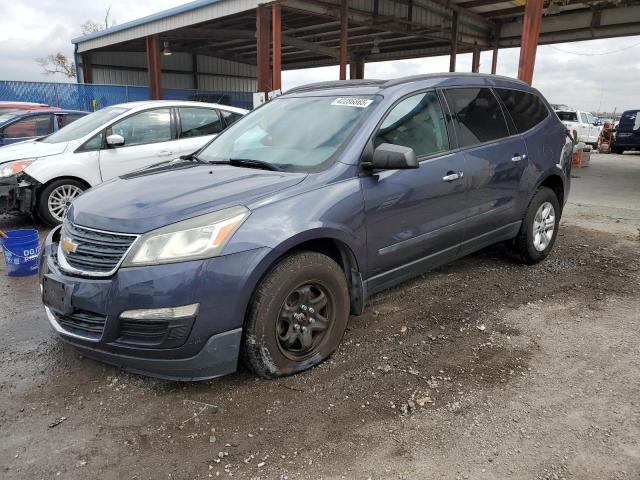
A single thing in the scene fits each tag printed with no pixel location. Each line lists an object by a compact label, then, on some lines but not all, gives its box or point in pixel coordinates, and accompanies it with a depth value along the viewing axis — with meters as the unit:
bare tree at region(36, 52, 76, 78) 44.09
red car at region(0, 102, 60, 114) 10.72
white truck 22.02
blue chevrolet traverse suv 2.48
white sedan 6.20
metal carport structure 14.03
